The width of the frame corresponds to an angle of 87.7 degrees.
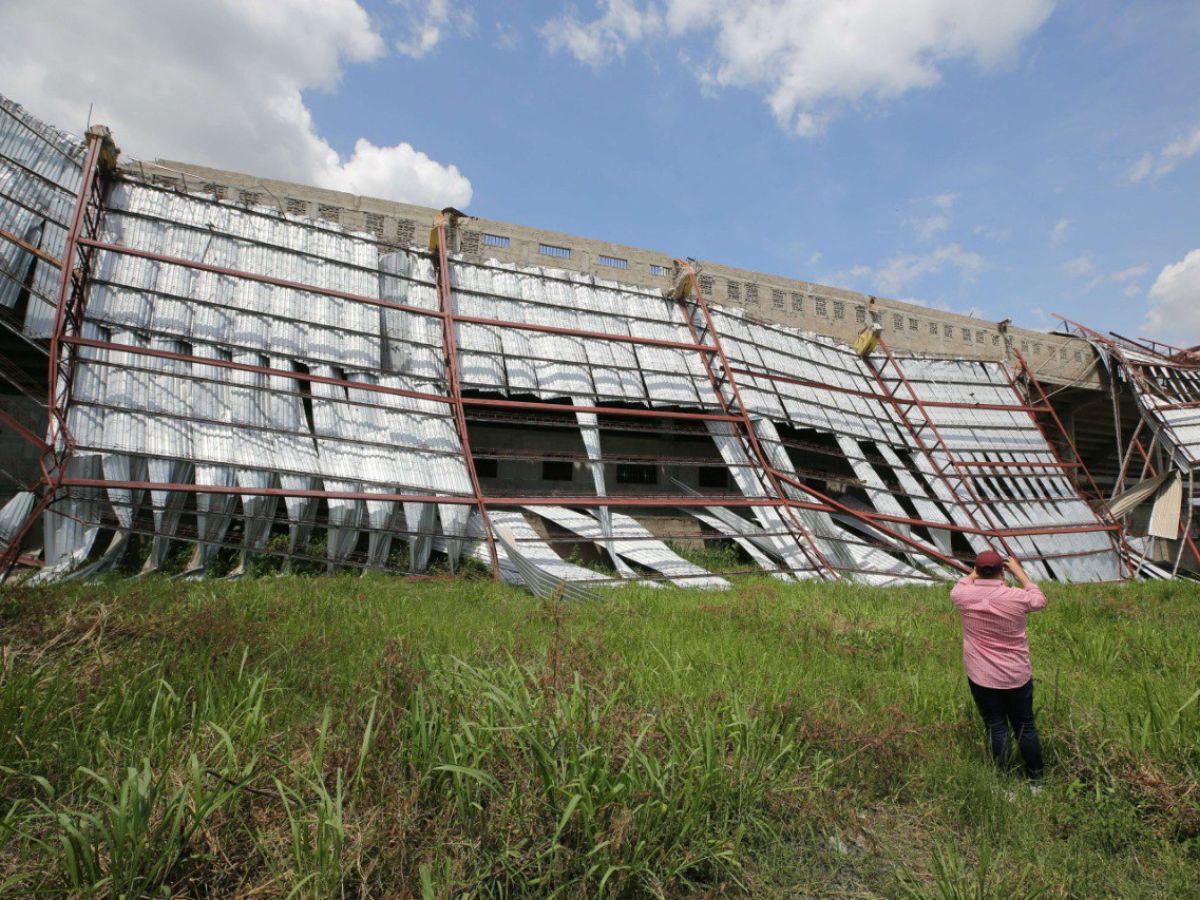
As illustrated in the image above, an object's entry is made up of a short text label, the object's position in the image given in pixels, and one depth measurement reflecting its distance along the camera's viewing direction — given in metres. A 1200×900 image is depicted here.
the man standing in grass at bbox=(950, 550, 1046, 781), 3.35
